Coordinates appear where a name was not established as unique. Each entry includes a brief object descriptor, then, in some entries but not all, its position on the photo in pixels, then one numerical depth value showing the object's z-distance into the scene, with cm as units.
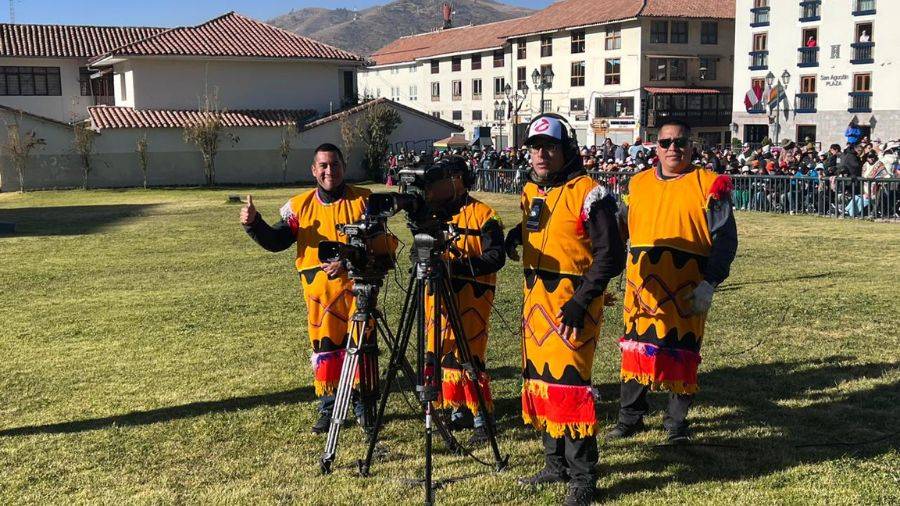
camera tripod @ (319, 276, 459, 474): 527
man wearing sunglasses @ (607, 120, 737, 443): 545
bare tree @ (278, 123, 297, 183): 4022
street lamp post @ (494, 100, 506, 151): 6327
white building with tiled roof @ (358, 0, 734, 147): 5506
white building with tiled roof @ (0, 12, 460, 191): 3816
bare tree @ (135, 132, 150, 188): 3794
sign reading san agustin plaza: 4484
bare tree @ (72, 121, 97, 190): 3634
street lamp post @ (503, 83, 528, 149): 6175
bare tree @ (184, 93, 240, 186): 3825
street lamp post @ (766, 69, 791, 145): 4797
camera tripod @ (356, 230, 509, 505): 480
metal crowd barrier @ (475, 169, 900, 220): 1888
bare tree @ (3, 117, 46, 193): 3472
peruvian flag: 4888
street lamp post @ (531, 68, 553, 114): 4152
